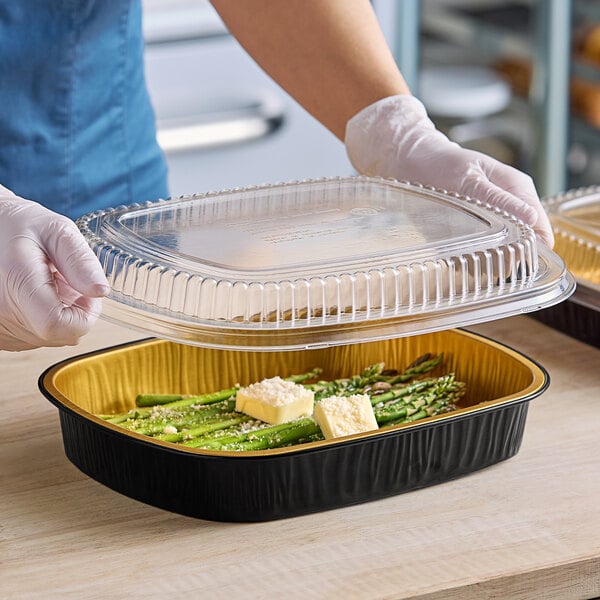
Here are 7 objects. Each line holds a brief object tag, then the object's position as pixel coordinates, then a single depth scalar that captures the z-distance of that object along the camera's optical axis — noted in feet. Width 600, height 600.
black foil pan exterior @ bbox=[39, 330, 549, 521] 3.38
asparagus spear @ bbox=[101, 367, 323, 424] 3.67
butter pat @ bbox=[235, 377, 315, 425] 3.56
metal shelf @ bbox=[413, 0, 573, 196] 10.77
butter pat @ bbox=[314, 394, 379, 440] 3.50
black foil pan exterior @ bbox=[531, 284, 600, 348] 3.97
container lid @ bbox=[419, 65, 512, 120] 11.09
